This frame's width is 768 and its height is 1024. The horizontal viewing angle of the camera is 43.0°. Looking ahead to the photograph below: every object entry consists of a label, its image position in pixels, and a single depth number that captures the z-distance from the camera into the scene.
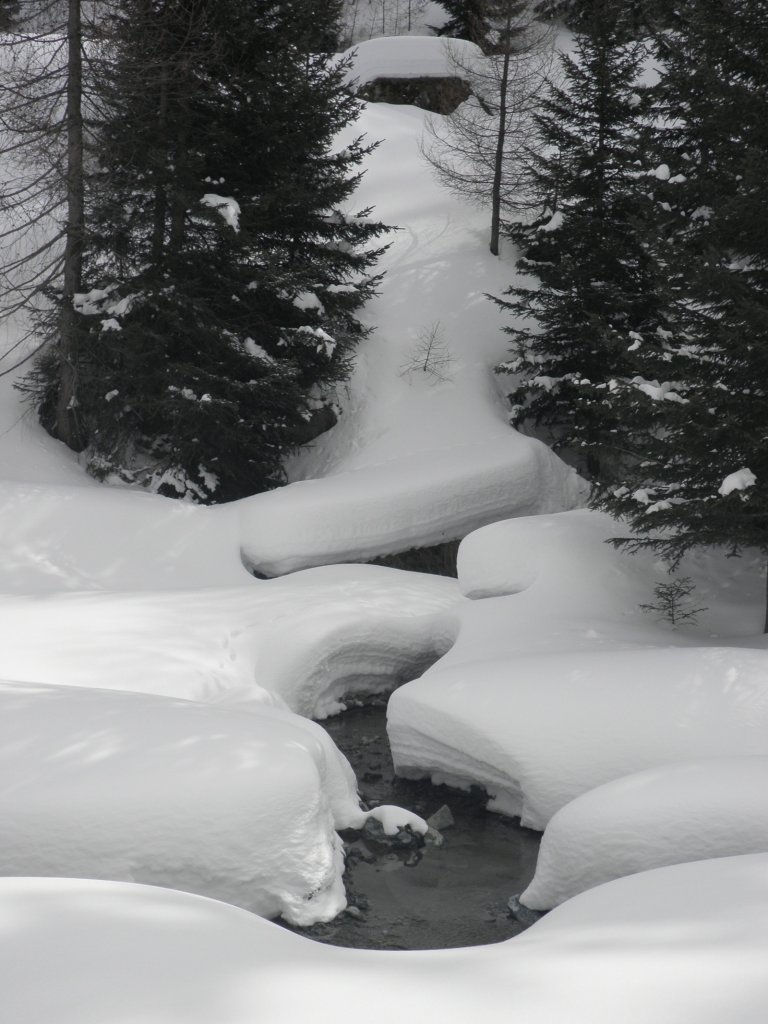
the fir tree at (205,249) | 13.92
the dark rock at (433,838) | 7.45
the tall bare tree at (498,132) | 19.86
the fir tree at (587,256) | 15.38
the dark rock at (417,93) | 24.97
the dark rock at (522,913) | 6.30
